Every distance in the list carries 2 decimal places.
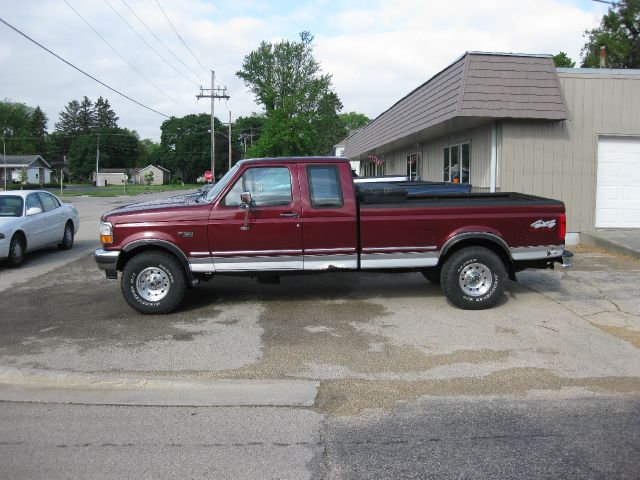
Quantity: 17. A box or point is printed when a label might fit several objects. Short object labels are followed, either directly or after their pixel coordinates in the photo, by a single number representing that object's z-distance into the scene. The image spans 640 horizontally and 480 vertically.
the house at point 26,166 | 87.35
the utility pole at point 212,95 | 54.54
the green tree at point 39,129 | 122.31
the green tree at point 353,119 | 121.56
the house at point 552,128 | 12.37
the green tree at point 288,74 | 69.75
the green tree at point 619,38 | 40.91
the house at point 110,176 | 117.00
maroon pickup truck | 7.23
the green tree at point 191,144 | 125.81
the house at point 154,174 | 131.75
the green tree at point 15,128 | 113.56
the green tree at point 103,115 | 135.50
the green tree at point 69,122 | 133.75
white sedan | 11.48
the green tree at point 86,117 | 134.25
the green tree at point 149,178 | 113.20
